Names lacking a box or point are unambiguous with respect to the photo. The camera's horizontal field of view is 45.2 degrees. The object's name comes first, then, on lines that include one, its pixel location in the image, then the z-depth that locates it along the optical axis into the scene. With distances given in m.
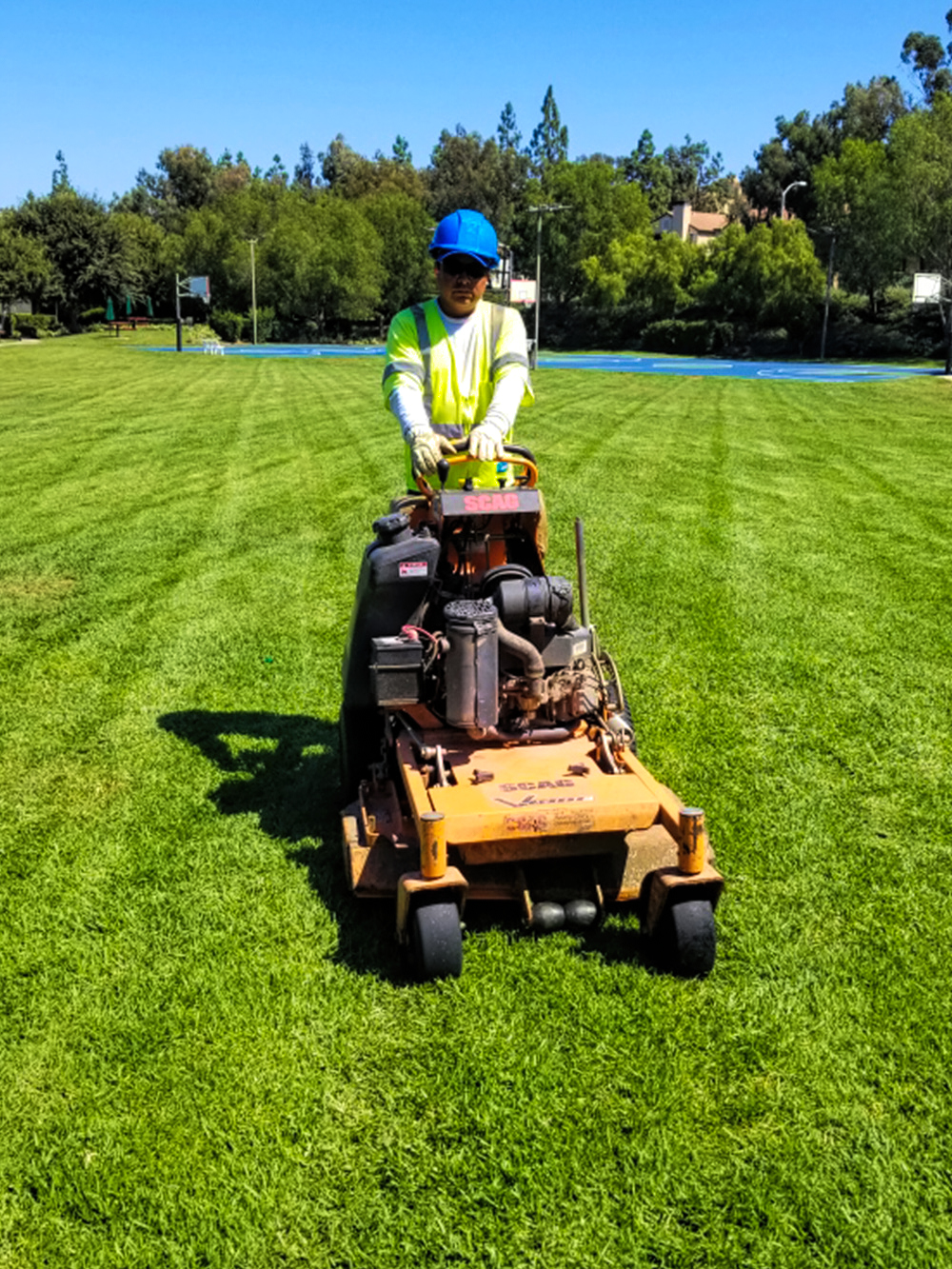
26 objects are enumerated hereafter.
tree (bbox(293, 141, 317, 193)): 159.62
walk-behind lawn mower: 3.70
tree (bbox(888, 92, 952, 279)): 49.31
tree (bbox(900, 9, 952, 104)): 82.94
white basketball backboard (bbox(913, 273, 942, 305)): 46.41
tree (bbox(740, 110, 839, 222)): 91.44
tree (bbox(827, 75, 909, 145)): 90.00
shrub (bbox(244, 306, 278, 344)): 73.31
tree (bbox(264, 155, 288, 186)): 96.12
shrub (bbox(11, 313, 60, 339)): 72.31
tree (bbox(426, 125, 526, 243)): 112.38
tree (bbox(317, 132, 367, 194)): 132.88
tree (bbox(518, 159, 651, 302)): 81.62
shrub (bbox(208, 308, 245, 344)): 72.94
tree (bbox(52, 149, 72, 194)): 137.43
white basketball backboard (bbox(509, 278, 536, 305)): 48.88
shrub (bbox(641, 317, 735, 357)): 62.81
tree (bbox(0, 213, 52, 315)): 69.12
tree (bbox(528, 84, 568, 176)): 120.56
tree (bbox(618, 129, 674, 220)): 113.00
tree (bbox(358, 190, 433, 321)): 80.94
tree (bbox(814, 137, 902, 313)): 53.38
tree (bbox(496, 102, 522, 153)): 136.62
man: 4.57
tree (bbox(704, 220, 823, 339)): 59.50
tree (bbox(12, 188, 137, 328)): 77.62
